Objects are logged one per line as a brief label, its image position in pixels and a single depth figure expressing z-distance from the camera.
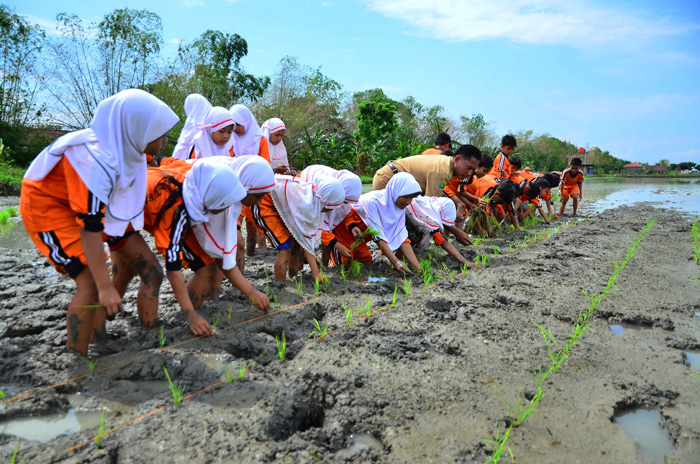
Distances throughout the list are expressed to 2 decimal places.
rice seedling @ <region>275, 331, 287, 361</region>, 2.53
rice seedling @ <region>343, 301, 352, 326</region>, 3.02
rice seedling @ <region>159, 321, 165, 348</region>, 2.57
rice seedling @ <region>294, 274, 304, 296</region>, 3.55
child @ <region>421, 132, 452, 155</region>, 7.26
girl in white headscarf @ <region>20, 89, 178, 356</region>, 2.16
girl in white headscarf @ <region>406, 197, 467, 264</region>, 4.77
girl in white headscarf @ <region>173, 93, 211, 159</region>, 4.27
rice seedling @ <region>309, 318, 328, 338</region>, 2.82
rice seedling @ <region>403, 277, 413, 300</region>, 3.63
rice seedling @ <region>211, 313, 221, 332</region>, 2.89
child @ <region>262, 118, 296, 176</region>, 5.36
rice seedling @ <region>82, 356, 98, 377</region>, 2.26
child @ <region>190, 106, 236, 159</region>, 4.19
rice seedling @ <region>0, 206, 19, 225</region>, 6.65
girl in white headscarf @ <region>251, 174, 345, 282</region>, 3.78
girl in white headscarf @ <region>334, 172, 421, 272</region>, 4.31
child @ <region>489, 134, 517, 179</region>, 7.77
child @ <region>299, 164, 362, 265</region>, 4.07
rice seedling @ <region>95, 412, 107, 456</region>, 1.69
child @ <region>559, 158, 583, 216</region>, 9.68
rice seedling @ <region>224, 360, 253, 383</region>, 2.27
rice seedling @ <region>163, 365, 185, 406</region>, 2.04
